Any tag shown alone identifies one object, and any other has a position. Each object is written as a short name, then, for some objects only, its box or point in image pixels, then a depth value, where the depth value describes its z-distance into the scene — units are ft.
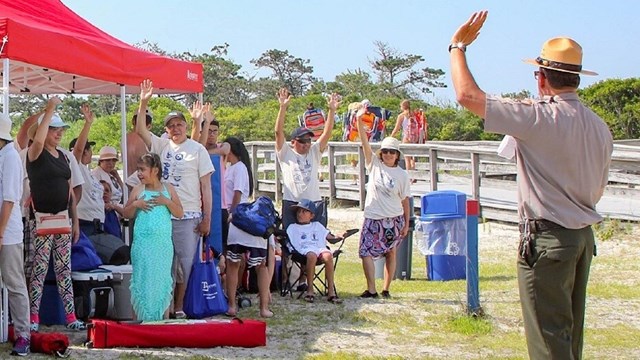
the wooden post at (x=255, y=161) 73.67
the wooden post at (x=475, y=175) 53.57
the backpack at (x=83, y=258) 27.32
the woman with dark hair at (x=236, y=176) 31.48
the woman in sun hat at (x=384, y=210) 32.71
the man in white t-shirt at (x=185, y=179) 27.40
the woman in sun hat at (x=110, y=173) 32.03
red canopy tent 25.72
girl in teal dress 26.11
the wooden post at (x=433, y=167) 57.82
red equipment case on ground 24.04
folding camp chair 31.96
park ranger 14.97
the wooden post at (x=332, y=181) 65.10
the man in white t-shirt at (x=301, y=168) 32.35
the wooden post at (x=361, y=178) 61.05
